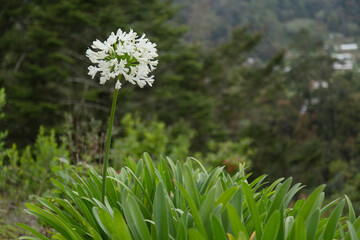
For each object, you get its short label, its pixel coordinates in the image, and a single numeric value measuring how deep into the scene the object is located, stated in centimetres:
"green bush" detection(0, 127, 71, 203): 347
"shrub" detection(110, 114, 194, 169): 523
